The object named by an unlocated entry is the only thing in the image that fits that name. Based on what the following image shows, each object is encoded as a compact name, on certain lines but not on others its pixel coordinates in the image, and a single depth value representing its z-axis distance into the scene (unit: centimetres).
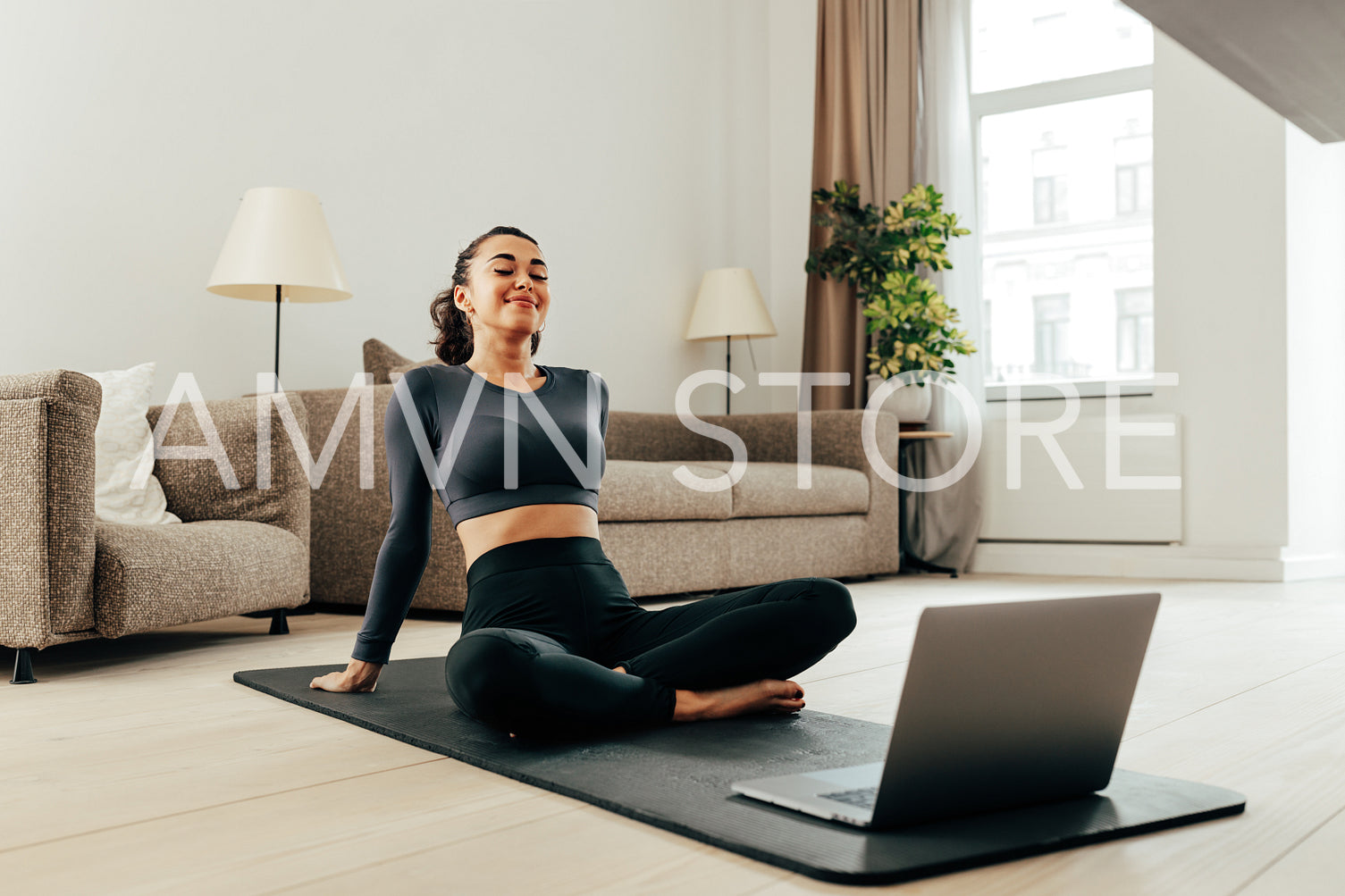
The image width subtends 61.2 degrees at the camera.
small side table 444
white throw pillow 259
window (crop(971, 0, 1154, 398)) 467
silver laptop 100
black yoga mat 100
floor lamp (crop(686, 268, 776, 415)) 492
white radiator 438
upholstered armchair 203
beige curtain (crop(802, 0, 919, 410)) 500
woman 146
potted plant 451
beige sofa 311
